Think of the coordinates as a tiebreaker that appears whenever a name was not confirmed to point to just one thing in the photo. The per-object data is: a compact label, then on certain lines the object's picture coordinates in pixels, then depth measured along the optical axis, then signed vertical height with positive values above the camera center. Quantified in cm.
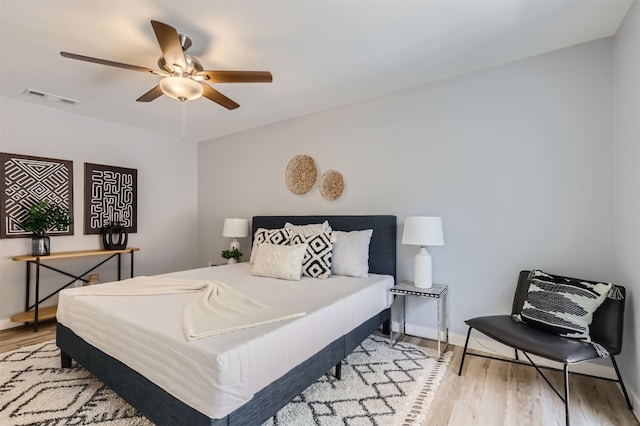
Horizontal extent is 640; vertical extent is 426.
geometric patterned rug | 182 -121
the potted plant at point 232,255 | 430 -56
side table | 265 -71
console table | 328 -74
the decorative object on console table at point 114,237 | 403 -30
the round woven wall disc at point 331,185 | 367 +37
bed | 139 -84
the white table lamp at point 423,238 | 274 -21
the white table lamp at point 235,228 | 429 -18
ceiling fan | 205 +103
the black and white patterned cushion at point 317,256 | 300 -41
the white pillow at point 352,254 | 303 -40
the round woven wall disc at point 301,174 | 390 +54
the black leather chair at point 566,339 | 179 -80
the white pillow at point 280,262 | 292 -46
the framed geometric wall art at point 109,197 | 397 +24
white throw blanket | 160 -58
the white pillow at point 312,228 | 336 -15
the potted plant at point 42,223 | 333 -9
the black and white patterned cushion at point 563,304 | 201 -61
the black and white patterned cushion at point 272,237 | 338 -25
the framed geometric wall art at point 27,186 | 335 +33
